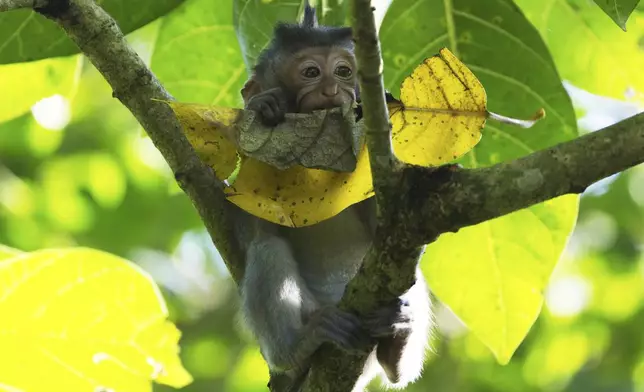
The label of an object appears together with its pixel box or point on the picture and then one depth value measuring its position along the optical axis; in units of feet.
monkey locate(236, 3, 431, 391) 19.79
